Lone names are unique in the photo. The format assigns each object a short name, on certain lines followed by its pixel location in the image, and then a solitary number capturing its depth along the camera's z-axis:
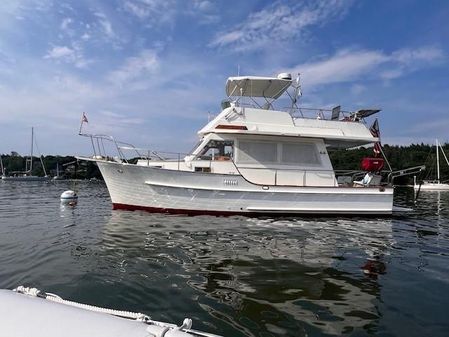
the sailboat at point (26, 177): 77.04
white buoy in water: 20.97
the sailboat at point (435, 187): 54.94
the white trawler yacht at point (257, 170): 14.77
